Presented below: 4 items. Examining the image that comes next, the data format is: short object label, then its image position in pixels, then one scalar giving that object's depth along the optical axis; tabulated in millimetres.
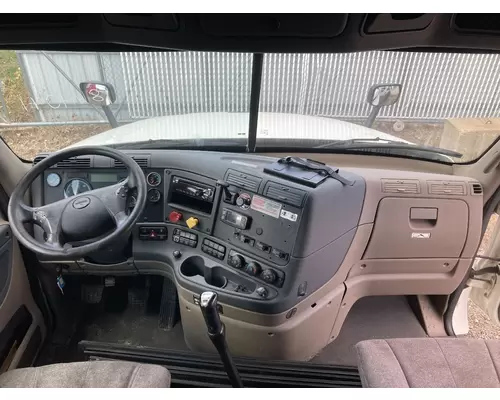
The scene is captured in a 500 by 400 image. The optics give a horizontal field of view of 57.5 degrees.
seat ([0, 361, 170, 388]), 1495
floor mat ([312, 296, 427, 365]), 2338
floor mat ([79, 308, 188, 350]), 2365
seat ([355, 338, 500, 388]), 1482
